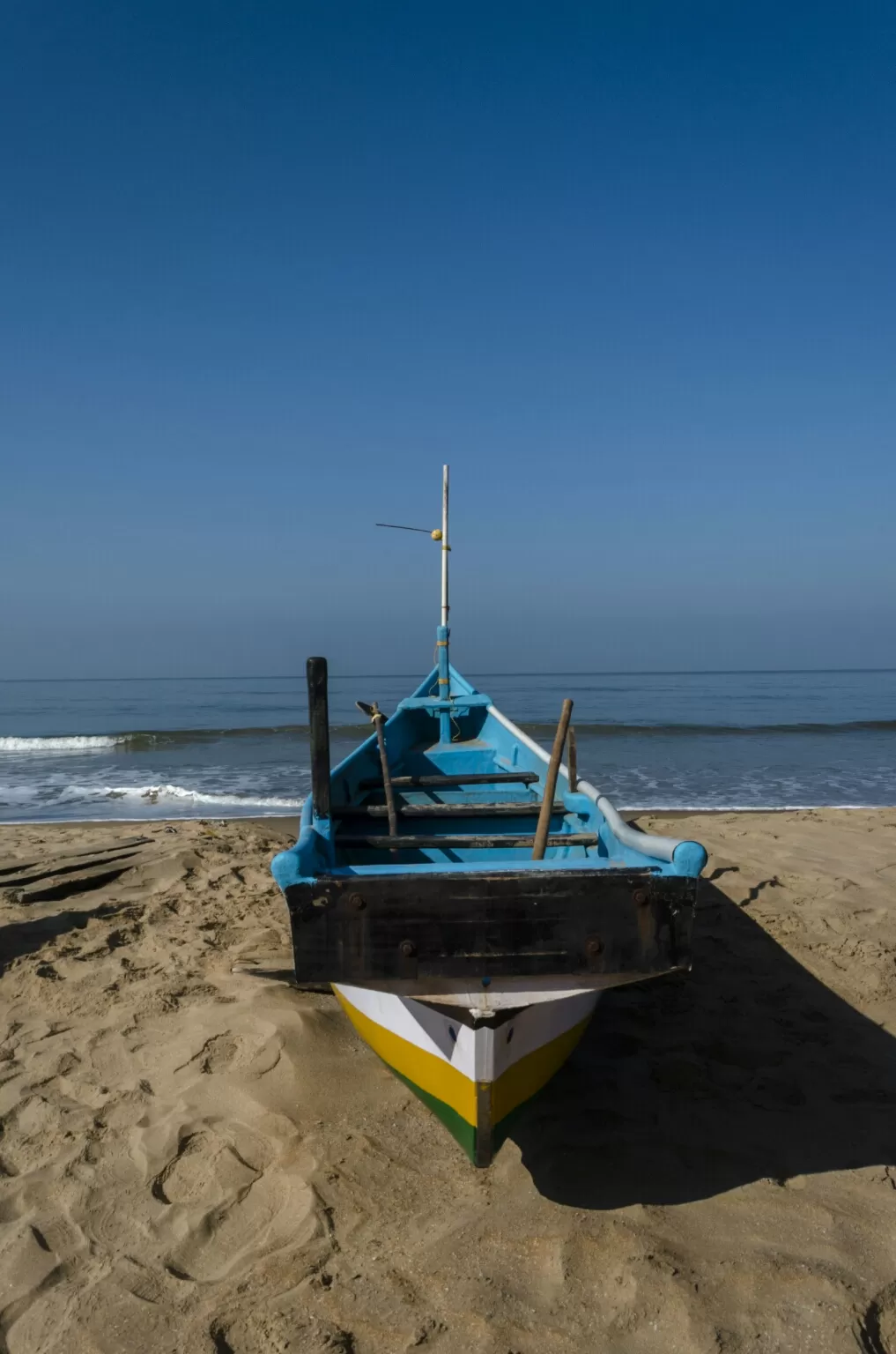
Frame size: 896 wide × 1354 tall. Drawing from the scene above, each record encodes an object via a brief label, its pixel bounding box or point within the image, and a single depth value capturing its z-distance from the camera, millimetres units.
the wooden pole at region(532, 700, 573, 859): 3795
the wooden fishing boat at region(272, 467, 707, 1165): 2697
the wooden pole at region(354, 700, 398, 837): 4613
